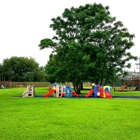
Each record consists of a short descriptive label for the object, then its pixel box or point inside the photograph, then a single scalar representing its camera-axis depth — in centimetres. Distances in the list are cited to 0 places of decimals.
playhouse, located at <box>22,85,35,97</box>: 2330
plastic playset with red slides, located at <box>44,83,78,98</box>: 2344
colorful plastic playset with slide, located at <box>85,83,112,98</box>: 2241
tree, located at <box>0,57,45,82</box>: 6888
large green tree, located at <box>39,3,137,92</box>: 2527
